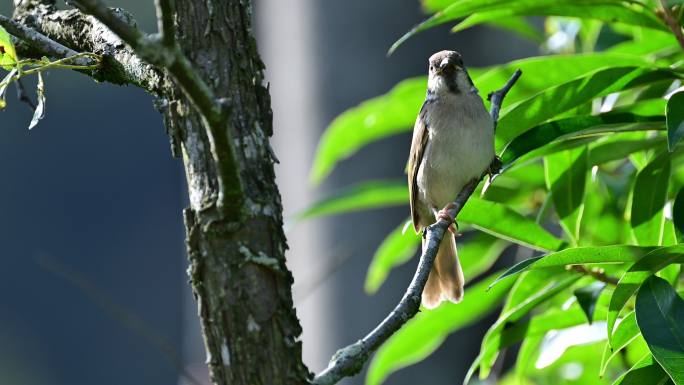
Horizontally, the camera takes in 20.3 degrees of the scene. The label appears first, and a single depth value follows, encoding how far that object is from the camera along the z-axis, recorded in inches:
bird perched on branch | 228.8
